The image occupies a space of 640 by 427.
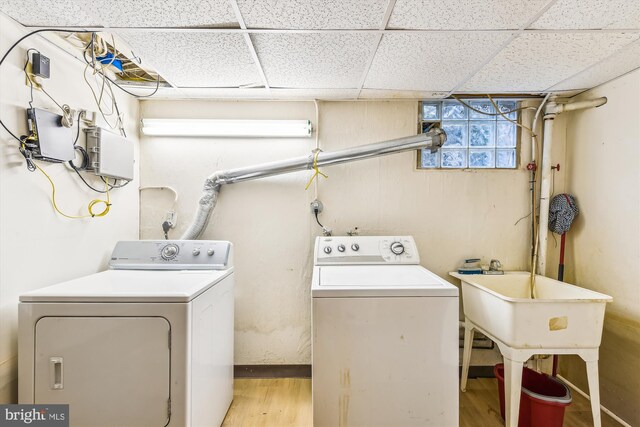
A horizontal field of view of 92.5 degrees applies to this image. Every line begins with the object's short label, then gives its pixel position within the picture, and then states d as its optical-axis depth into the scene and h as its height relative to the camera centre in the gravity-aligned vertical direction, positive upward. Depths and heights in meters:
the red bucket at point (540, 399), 1.61 -1.05
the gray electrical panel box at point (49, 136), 1.38 +0.31
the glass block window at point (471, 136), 2.35 +0.57
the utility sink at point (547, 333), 1.57 -0.62
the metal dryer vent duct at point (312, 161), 2.13 +0.32
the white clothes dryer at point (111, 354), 1.24 -0.62
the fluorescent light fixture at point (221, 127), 2.20 +0.56
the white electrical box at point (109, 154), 1.75 +0.29
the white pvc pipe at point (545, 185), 2.18 +0.19
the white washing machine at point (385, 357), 1.40 -0.68
